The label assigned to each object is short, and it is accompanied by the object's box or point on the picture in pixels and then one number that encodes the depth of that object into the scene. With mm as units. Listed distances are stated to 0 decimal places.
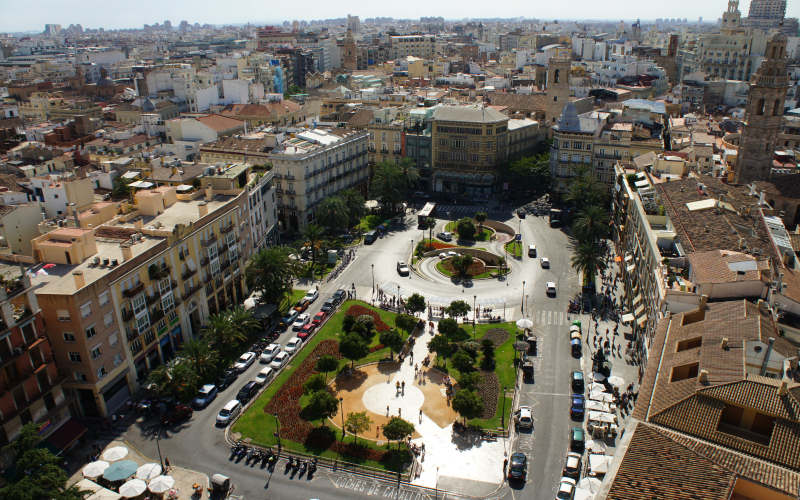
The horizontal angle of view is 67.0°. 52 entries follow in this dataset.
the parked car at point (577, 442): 55000
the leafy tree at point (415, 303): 78062
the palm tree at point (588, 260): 84125
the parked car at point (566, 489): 48781
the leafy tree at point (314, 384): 60750
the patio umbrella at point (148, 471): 49938
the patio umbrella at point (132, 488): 48094
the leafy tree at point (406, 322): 72562
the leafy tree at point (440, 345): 68125
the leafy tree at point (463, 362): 64812
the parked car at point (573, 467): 51656
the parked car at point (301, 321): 77238
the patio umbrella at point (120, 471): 49750
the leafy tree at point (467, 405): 56562
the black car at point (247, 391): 62916
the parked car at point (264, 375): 65625
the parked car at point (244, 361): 68312
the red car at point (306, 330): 75188
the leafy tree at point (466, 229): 106000
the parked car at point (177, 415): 59531
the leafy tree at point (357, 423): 55344
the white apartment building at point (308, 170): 106938
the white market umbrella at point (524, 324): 73125
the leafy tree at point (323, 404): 56875
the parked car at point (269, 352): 70312
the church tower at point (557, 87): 150625
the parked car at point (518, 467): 51219
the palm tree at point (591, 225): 92000
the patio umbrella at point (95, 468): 50281
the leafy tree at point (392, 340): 68375
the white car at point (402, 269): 93812
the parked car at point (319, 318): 78519
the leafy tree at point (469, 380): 60625
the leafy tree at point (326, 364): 64312
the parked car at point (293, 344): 72056
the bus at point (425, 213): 112838
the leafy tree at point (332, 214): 104000
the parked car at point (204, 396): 62219
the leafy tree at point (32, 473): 43125
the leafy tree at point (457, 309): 75562
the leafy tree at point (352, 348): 66500
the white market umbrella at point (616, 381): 62469
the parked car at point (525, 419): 57781
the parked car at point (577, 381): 63500
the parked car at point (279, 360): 68750
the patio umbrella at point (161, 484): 48562
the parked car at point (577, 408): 59062
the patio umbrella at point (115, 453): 52281
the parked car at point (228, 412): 59281
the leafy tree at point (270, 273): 79812
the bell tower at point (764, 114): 89750
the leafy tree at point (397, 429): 53625
